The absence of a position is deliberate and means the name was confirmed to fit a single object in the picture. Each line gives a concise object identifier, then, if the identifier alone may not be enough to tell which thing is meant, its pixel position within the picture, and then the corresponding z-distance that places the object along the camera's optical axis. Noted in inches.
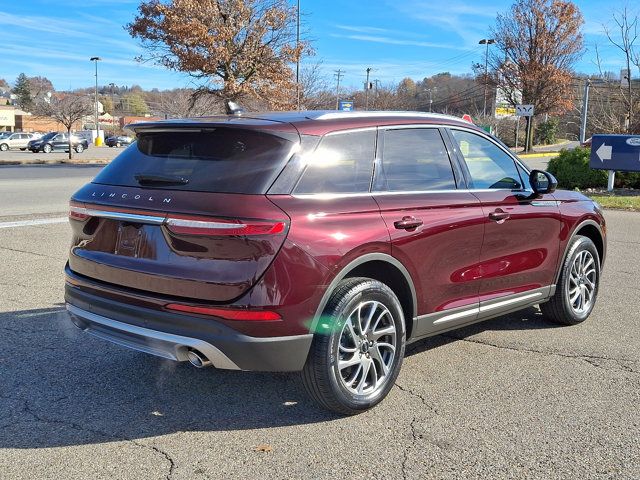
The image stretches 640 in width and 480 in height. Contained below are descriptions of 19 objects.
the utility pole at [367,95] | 2139.5
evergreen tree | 4997.3
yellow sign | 2253.8
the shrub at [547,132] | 2397.9
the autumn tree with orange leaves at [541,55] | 1727.4
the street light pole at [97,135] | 2928.9
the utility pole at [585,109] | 1346.8
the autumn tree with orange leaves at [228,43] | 1035.3
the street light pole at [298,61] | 1124.4
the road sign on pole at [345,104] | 914.5
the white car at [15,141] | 2151.8
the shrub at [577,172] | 677.3
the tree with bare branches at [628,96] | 745.0
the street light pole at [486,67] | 1868.8
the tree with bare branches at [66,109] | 1545.3
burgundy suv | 128.6
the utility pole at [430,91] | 2381.5
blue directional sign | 583.3
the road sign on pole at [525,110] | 1315.2
